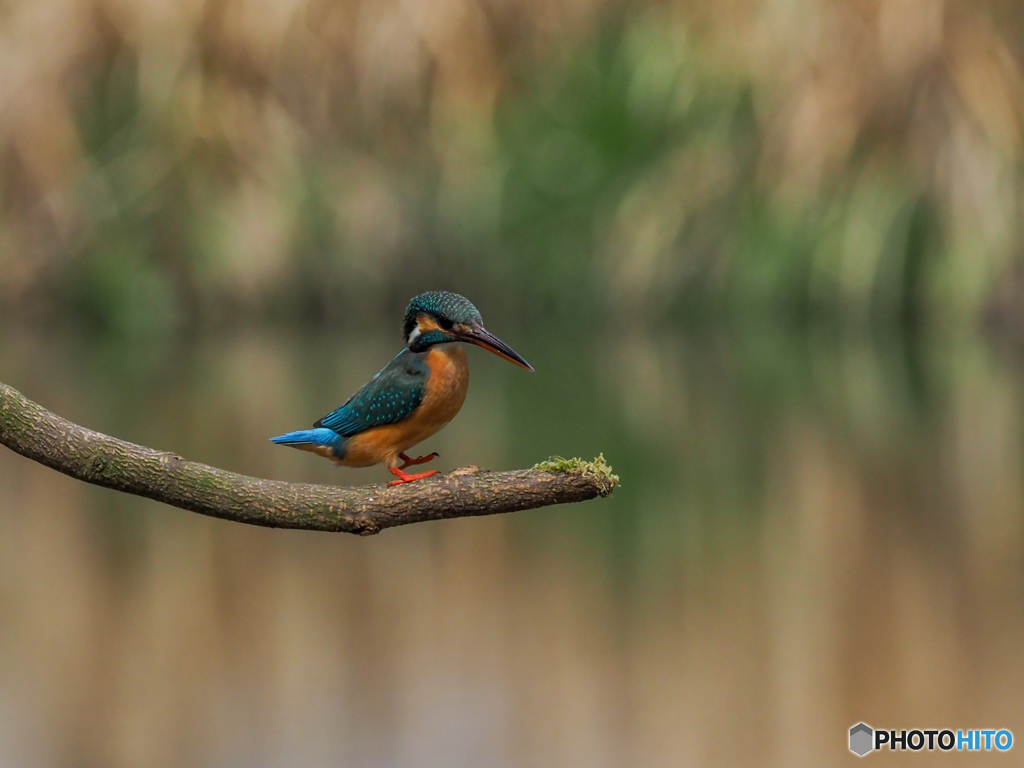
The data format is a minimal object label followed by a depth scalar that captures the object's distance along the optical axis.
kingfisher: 11.49
